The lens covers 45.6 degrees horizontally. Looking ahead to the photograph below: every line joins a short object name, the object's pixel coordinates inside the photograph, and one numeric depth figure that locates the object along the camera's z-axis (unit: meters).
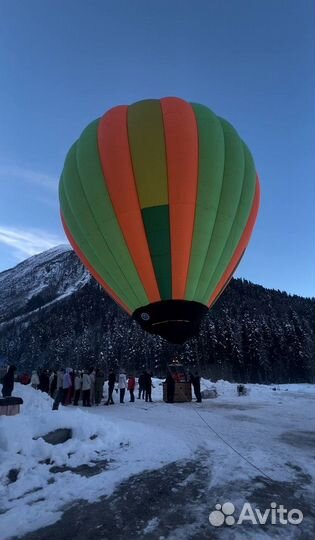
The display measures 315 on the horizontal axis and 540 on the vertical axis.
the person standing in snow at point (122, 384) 16.56
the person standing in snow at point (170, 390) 16.42
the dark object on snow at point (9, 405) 6.58
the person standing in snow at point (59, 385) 8.93
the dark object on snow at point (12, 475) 4.66
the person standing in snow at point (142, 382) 17.71
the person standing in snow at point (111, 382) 16.25
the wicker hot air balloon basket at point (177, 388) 16.50
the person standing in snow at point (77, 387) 15.48
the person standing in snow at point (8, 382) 10.04
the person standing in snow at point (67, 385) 13.74
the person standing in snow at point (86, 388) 14.73
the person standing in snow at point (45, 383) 17.89
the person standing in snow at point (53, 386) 16.73
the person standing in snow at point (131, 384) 16.76
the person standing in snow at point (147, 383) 17.19
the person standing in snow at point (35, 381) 18.76
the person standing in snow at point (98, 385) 16.30
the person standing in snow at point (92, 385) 15.51
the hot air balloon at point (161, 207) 11.34
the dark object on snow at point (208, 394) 19.50
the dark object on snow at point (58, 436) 6.12
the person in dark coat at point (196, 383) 16.33
